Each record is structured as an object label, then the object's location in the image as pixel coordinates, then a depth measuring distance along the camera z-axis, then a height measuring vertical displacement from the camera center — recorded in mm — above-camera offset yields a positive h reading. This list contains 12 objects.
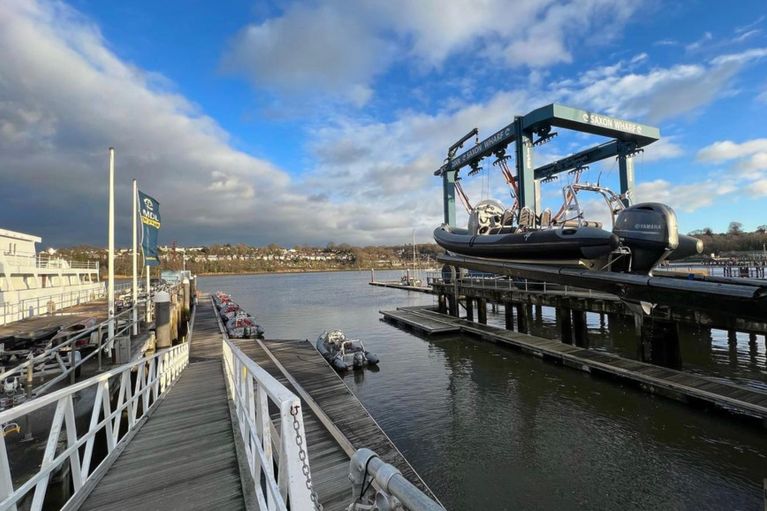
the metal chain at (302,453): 2507 -1290
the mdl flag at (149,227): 16828 +1981
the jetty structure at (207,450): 2537 -2571
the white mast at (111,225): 13406 +1677
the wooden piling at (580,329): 19844 -3933
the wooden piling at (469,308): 29944 -3936
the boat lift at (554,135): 24611 +8707
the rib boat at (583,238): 14734 +802
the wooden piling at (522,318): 24422 -3993
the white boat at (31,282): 21031 -636
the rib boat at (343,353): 18475 -4665
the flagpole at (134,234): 17116 +1812
